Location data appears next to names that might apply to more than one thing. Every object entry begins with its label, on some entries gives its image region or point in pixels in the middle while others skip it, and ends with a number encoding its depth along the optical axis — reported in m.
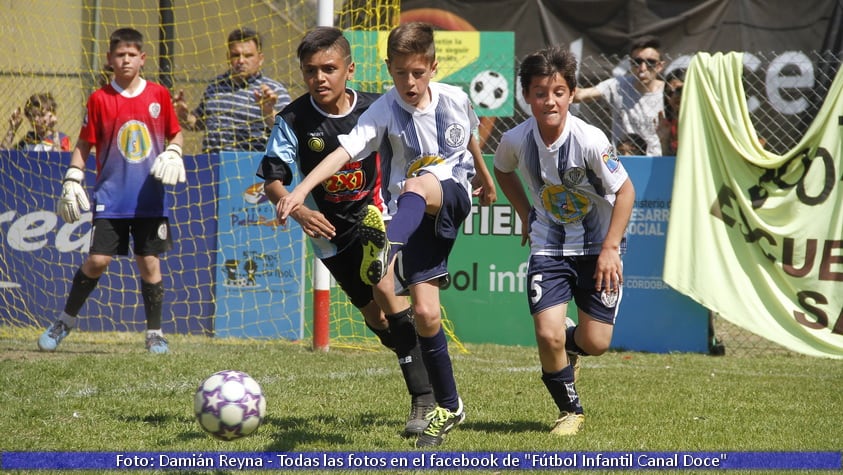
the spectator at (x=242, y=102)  17.75
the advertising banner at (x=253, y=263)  17.59
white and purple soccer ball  7.85
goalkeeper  15.31
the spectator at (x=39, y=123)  18.73
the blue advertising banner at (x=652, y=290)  16.73
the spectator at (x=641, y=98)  17.72
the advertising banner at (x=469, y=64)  16.94
